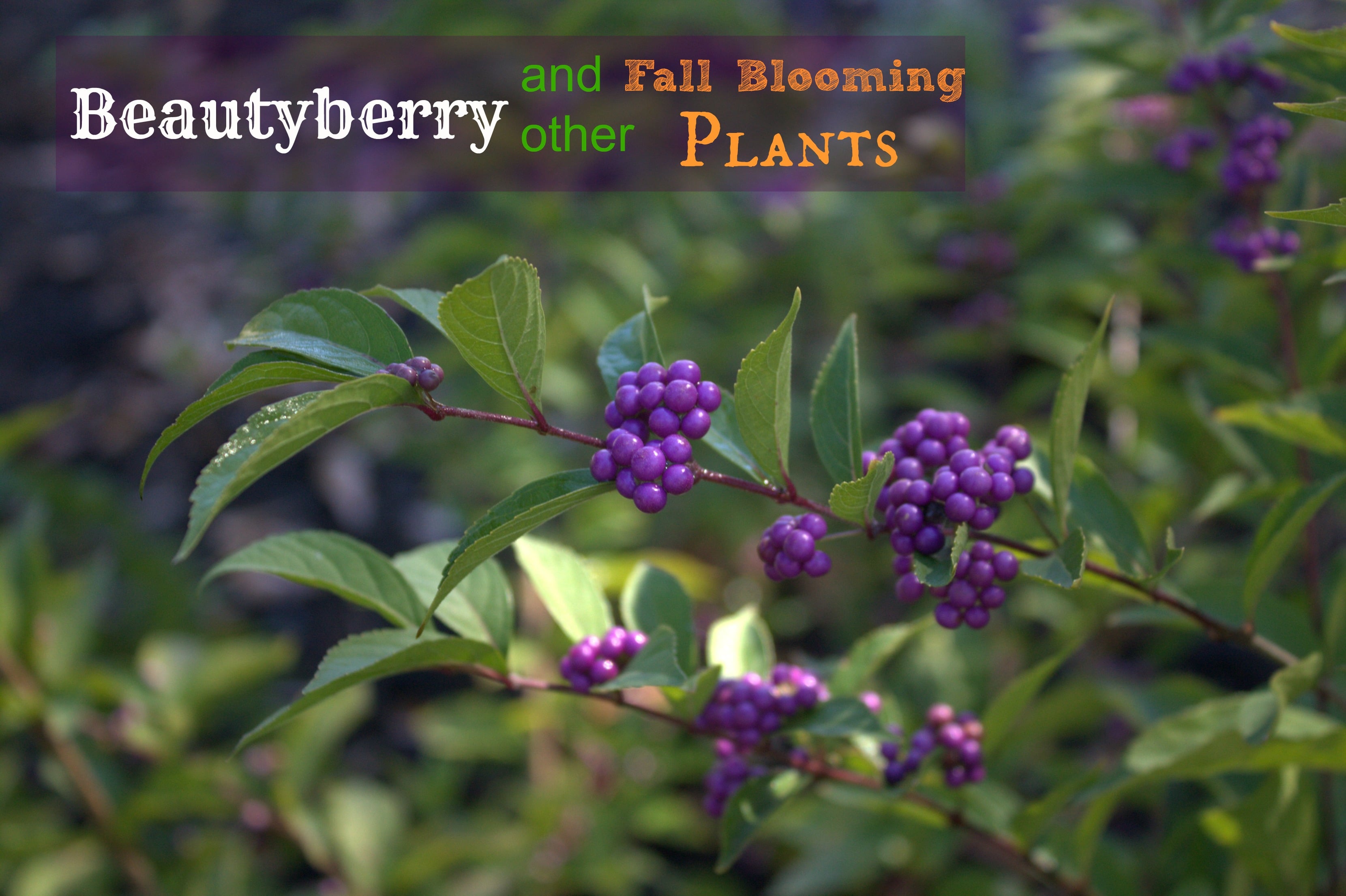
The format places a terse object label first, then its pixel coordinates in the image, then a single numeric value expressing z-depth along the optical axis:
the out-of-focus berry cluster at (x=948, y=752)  0.40
